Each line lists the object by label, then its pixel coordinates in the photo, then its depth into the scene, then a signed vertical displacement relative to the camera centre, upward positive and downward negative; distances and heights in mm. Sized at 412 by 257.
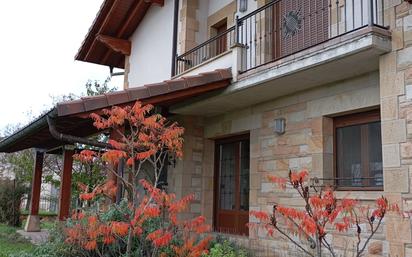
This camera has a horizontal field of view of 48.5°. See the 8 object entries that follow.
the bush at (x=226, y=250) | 6552 -860
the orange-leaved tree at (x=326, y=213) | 4102 -173
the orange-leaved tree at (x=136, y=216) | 5695 -347
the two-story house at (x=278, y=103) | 5492 +1463
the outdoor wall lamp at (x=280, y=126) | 7752 +1158
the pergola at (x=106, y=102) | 6777 +1336
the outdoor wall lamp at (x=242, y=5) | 9094 +3715
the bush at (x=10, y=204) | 14421 -549
